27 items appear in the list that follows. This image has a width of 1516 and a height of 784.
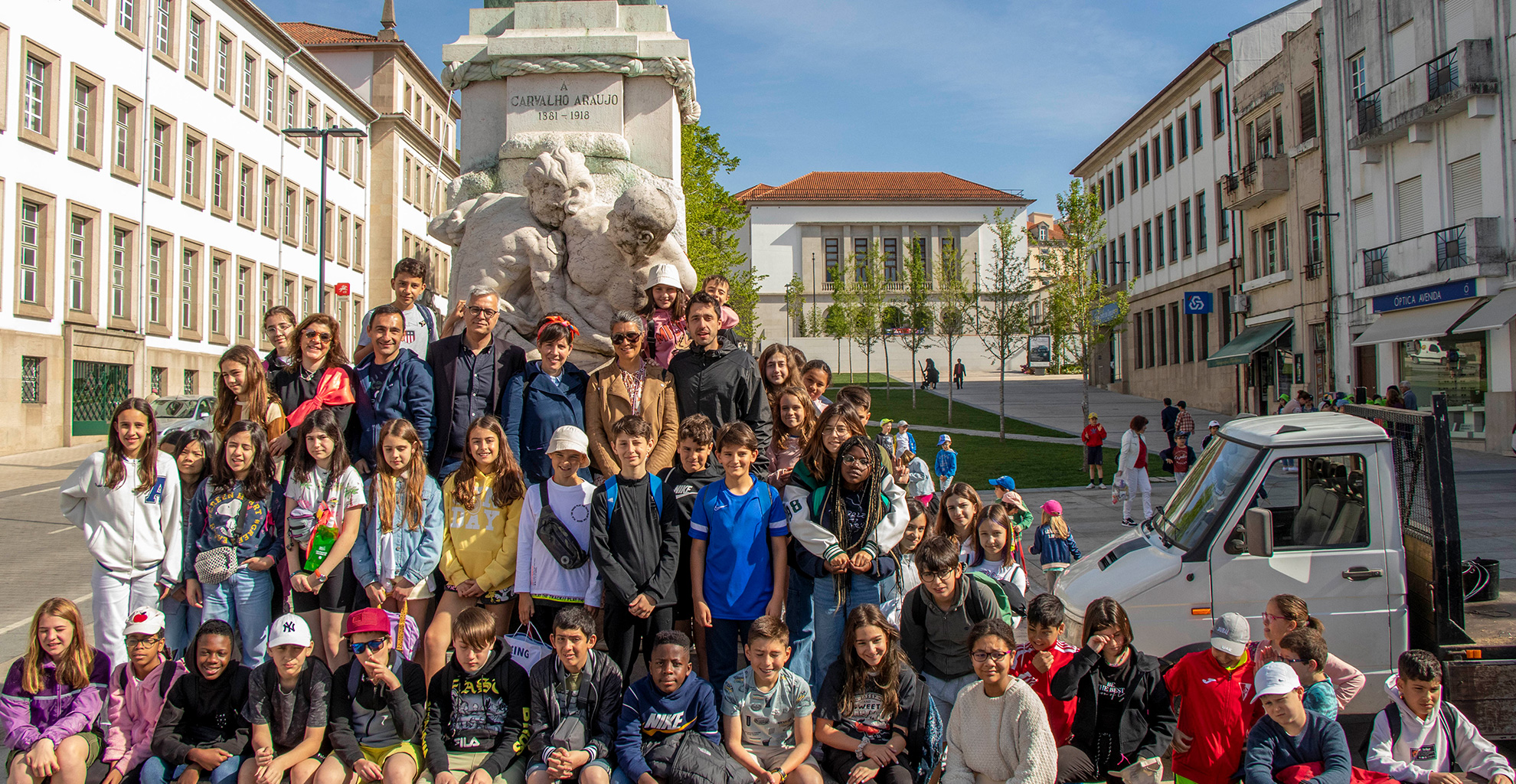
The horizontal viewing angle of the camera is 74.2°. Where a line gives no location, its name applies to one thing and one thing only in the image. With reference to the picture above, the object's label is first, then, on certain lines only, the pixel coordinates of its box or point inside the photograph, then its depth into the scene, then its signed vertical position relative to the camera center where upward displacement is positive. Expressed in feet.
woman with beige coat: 18.25 +0.31
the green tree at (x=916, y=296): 126.31 +14.89
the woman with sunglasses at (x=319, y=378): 17.63 +0.75
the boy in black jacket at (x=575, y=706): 14.49 -4.29
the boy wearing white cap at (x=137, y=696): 14.71 -4.11
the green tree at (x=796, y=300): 185.37 +22.07
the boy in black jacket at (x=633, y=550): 15.57 -2.11
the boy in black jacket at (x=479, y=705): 14.69 -4.28
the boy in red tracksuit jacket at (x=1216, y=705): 14.46 -4.40
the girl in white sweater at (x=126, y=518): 16.63 -1.62
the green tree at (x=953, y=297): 104.22 +12.30
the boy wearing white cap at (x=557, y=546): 15.69 -2.04
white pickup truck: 17.24 -2.65
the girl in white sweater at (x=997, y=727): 13.67 -4.42
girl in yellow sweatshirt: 16.24 -1.88
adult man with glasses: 18.34 +0.71
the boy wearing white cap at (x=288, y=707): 14.39 -4.18
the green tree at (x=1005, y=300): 90.11 +10.28
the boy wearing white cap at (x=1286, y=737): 13.61 -4.54
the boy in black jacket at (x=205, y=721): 14.46 -4.42
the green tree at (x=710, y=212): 81.10 +18.24
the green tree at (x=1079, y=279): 82.07 +10.80
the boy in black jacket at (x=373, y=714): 14.39 -4.34
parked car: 68.86 +0.85
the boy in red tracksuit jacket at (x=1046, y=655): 14.88 -3.76
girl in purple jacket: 14.52 -4.12
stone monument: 23.32 +6.46
